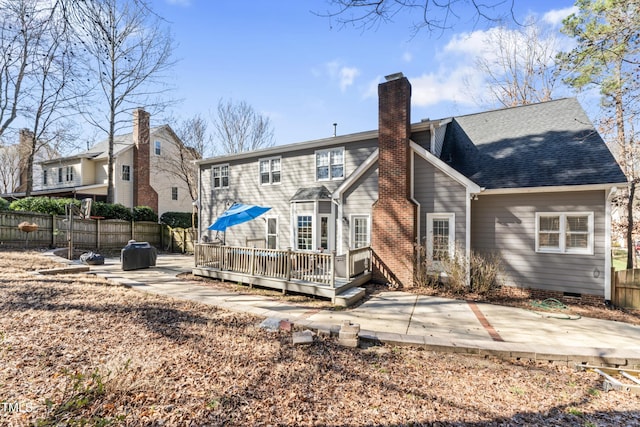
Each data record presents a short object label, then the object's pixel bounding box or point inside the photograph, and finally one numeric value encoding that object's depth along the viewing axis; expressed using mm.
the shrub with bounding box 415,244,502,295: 8280
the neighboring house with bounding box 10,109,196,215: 23094
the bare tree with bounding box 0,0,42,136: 4145
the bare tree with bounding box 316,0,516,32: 3572
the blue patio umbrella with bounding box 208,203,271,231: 10186
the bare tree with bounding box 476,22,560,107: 17828
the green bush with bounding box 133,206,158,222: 18875
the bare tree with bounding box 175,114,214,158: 24689
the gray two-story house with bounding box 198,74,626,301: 7832
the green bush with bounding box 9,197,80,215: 14477
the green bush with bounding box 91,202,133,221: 16688
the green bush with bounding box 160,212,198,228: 21656
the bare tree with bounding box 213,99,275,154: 26719
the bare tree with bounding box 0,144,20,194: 30703
